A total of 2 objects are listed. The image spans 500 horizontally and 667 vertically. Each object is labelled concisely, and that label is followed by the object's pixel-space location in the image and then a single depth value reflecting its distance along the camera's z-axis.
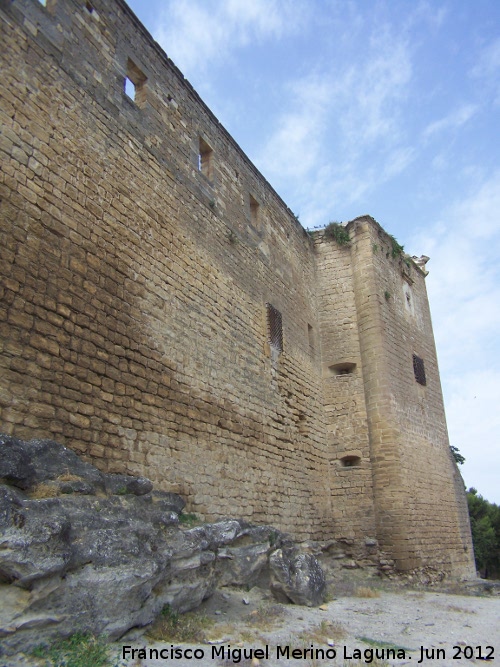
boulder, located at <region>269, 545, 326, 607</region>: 6.58
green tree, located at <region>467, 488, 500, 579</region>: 24.12
